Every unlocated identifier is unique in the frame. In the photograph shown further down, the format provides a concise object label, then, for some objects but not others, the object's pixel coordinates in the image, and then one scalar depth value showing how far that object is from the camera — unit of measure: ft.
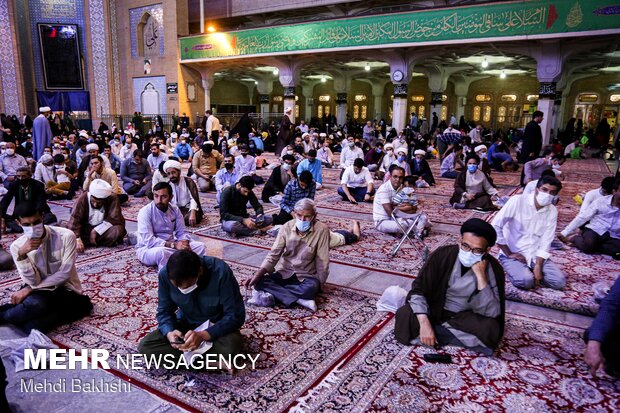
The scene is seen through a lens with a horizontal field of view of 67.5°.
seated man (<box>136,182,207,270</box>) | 11.27
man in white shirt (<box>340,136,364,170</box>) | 27.73
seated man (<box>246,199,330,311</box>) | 9.41
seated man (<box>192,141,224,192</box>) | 23.00
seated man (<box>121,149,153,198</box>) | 21.74
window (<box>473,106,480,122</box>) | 65.75
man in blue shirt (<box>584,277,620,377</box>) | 6.62
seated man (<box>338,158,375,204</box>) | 20.30
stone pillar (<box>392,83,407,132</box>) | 41.86
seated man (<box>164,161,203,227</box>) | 15.43
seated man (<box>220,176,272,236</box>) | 14.74
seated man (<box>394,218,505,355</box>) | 7.39
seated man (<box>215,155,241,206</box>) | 18.76
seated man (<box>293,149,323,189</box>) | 20.74
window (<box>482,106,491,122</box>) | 64.95
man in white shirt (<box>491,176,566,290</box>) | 10.38
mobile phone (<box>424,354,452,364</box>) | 7.35
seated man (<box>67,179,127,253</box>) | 12.87
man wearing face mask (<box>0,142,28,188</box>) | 20.63
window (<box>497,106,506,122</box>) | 63.98
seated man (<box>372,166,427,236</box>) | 14.46
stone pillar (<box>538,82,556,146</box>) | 35.32
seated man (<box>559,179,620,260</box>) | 12.98
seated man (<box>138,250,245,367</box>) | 6.67
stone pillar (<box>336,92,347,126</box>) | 59.31
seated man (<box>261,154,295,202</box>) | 20.55
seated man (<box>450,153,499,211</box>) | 18.95
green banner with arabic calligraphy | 30.22
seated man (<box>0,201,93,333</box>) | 8.04
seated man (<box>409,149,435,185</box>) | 24.86
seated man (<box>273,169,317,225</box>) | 15.67
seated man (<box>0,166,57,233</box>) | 14.35
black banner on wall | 52.54
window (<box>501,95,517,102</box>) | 63.16
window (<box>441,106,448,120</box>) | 67.23
